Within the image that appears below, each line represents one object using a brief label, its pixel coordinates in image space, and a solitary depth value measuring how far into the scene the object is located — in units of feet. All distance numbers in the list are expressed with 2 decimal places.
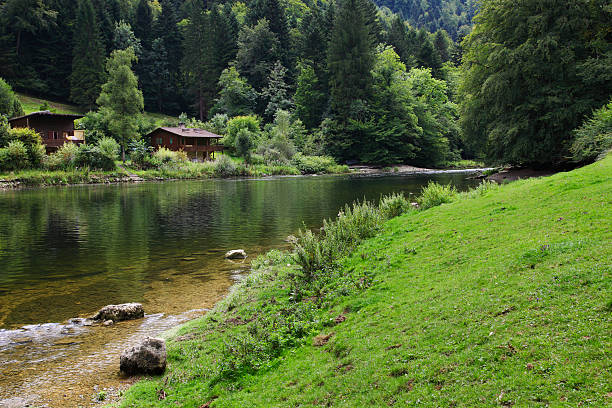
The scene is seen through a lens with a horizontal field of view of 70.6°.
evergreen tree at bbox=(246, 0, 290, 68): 435.12
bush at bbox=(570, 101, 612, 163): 91.25
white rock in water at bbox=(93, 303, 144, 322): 41.19
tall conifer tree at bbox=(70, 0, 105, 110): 347.97
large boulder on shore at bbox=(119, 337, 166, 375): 30.35
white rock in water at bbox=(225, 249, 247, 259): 64.75
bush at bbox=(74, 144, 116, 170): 216.13
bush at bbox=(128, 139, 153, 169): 245.04
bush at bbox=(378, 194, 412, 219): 70.65
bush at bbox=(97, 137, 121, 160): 220.23
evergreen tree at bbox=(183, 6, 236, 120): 427.74
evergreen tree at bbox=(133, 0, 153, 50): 450.30
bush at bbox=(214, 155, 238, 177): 253.24
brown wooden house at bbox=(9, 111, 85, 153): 233.14
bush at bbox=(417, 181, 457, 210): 70.38
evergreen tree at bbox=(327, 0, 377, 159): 317.01
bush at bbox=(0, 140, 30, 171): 189.47
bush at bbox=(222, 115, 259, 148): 305.73
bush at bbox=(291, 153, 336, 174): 284.82
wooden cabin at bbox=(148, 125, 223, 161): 292.81
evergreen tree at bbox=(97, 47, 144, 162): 259.60
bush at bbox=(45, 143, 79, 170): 206.90
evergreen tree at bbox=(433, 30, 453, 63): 460.14
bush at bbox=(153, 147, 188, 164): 248.07
